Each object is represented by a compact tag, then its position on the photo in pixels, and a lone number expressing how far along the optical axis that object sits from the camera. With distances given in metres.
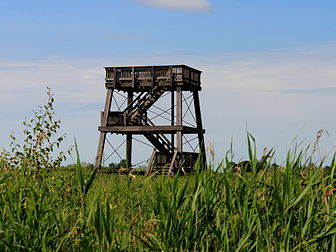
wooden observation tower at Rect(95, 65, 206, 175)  49.05
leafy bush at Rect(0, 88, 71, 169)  18.02
